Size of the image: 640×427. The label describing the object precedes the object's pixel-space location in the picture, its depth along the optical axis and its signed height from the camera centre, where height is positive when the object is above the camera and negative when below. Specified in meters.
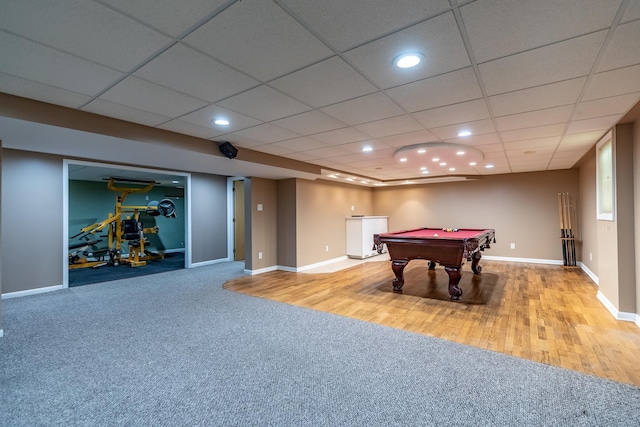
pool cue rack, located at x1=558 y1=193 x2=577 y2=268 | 6.21 -0.33
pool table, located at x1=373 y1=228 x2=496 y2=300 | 3.91 -0.51
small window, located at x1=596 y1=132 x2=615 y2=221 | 3.38 +0.46
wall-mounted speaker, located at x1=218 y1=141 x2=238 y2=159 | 3.94 +0.95
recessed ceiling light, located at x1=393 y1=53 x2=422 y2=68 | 1.85 +1.04
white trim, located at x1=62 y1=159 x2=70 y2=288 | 4.67 -0.04
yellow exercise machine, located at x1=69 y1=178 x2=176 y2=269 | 6.96 -0.41
